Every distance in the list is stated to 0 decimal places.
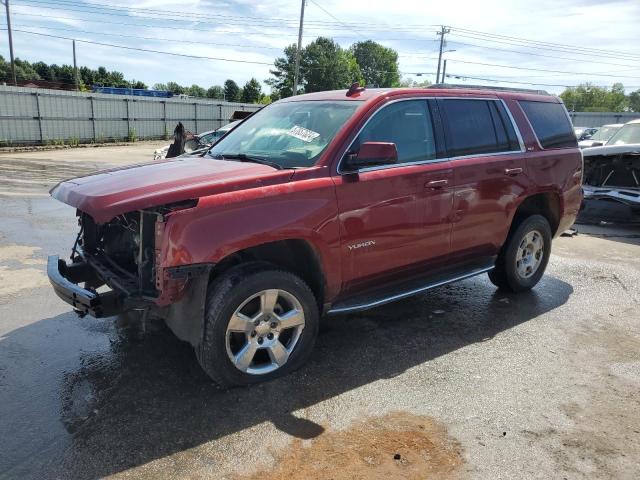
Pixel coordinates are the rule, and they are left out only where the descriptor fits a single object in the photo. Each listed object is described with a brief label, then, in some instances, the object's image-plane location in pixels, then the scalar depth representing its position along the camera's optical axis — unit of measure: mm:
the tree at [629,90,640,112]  99625
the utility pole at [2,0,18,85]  39056
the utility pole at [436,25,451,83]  68250
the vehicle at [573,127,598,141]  25675
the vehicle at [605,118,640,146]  10678
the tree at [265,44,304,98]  74312
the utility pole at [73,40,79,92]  56044
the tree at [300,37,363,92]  74875
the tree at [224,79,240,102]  92225
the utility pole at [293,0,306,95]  38406
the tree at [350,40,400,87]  115125
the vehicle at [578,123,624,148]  14907
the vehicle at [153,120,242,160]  13445
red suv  3215
